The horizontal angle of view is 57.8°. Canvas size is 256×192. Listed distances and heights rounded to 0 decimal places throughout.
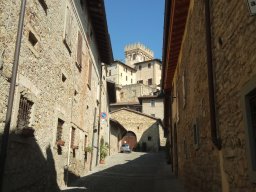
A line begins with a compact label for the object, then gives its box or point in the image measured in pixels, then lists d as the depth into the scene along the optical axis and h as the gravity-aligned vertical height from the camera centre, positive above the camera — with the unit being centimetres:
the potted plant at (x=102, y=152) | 1521 -48
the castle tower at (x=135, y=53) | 6238 +2443
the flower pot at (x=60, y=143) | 722 +4
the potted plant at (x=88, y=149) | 1107 -22
